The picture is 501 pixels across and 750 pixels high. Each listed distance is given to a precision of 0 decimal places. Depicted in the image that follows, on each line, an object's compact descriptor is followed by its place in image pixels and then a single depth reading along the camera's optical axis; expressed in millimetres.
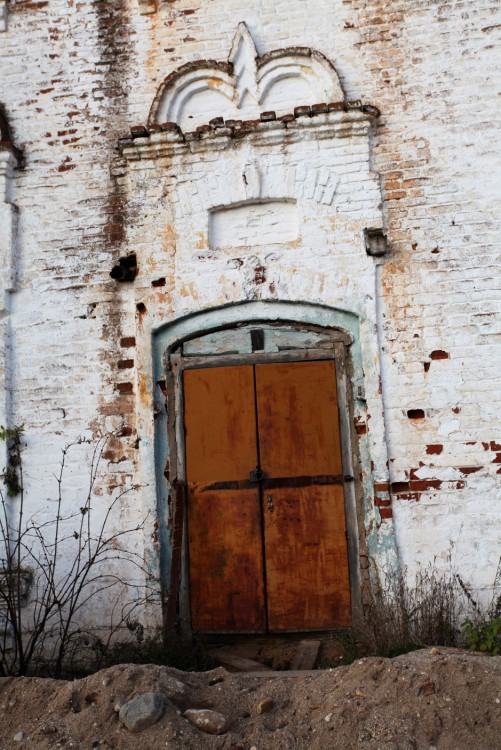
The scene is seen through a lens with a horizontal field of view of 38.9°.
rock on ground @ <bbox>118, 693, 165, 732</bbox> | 3440
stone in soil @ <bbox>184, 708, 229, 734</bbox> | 3488
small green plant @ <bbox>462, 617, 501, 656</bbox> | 4457
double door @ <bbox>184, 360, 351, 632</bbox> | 5332
